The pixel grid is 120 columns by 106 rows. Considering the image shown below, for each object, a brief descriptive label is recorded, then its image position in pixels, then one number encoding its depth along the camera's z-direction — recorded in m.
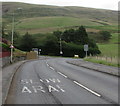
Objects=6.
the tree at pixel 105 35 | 129.00
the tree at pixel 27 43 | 97.56
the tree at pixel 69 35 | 111.56
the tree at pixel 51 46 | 97.38
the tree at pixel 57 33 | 115.99
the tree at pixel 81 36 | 107.62
